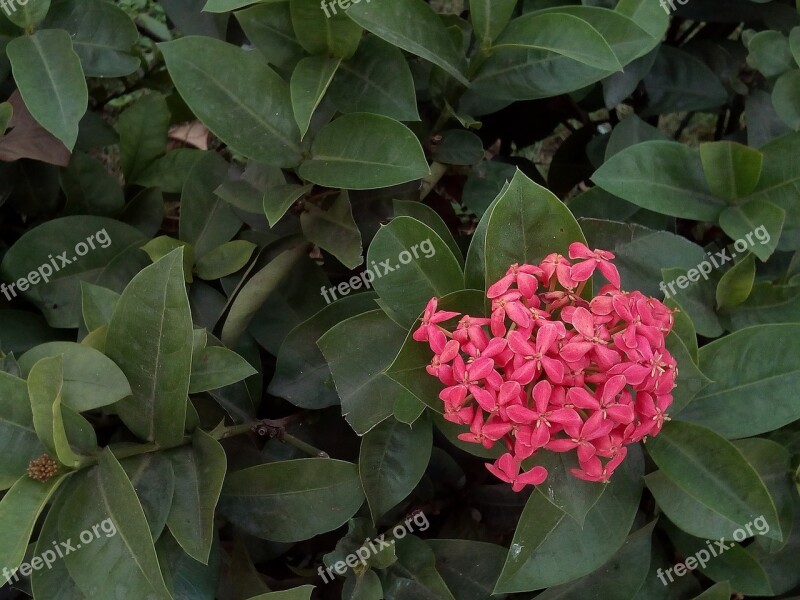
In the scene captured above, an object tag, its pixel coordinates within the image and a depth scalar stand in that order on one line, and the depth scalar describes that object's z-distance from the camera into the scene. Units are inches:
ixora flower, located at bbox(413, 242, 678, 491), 12.3
